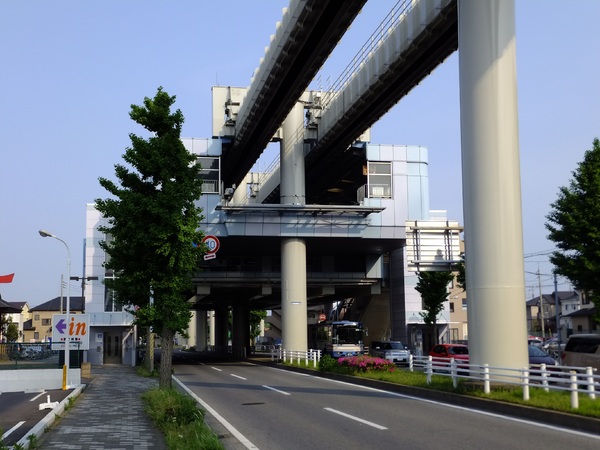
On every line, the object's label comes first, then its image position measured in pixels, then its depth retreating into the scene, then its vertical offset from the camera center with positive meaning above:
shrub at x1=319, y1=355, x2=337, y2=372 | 29.58 -2.44
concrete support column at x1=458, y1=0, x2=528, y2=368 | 17.84 +3.31
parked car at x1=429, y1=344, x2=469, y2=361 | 35.22 -2.27
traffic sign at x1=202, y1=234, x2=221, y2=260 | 42.22 +4.48
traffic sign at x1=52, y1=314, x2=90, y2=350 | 31.83 -0.60
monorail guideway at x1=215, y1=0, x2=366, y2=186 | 28.14 +12.28
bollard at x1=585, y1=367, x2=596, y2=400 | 13.35 -1.53
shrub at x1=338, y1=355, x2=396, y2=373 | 26.38 -2.20
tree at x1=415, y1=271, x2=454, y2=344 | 50.90 +1.47
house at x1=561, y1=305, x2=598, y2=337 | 76.76 -1.73
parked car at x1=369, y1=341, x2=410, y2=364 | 42.62 -2.71
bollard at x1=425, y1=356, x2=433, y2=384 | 20.77 -1.86
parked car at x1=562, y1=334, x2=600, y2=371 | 22.56 -1.55
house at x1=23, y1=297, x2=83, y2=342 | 124.50 -1.45
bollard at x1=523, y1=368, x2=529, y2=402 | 15.26 -1.84
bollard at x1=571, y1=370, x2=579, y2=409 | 13.33 -1.76
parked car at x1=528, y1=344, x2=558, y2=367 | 28.00 -2.12
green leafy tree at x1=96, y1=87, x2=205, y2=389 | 19.05 +2.61
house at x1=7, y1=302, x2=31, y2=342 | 121.72 -0.64
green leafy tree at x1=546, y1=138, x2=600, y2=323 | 27.06 +3.40
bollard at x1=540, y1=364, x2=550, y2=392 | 14.95 -1.57
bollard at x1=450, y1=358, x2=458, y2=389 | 18.70 -1.87
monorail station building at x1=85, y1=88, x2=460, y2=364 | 44.75 +5.27
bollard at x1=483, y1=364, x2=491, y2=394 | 16.86 -1.82
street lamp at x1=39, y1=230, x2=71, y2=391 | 26.76 -1.82
